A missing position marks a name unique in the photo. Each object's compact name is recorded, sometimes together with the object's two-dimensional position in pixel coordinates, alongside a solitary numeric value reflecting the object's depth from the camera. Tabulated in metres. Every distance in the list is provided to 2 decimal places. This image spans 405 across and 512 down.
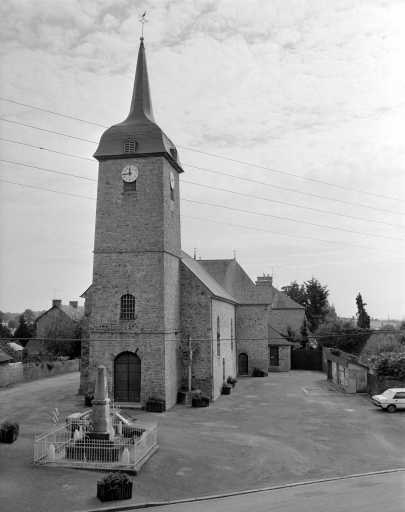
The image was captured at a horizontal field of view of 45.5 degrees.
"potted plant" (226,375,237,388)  35.72
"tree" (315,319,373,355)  48.97
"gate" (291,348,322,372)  51.31
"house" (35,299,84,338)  54.22
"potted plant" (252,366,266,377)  42.91
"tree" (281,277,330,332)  70.43
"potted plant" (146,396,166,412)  25.89
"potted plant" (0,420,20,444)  18.66
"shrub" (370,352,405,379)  28.98
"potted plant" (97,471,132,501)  13.22
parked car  26.55
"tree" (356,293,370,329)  62.25
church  27.28
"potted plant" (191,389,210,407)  27.83
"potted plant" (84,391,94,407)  27.11
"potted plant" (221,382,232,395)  32.78
